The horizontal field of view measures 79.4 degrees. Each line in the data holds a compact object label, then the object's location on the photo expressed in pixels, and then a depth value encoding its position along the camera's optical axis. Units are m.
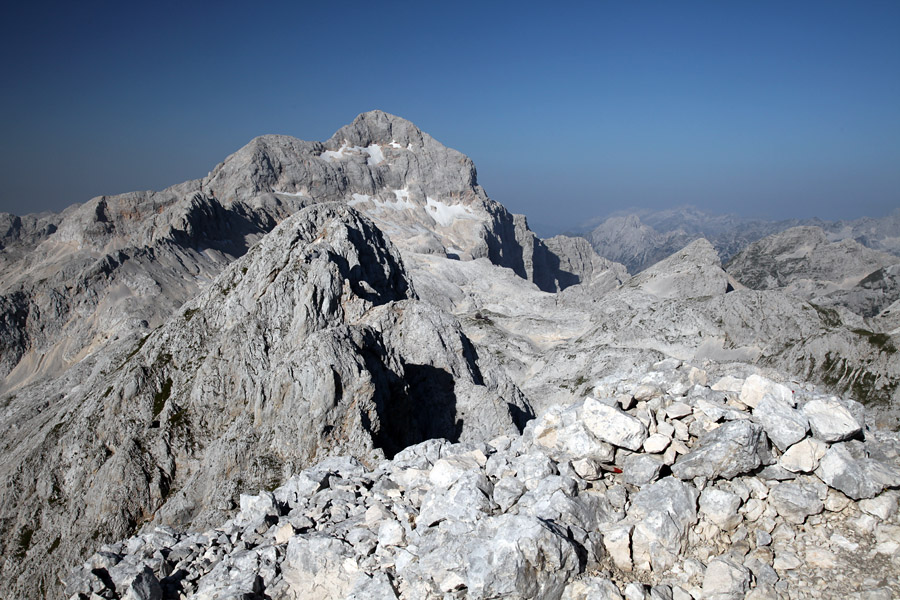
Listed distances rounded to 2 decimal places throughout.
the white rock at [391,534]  12.45
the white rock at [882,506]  10.59
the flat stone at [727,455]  11.77
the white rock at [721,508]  11.26
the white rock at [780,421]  11.97
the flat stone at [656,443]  12.67
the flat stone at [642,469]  12.35
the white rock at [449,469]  13.96
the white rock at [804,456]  11.57
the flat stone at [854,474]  10.84
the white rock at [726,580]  10.04
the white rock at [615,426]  12.90
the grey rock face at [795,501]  11.04
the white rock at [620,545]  10.98
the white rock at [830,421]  11.95
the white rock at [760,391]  13.23
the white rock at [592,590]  10.15
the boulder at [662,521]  10.95
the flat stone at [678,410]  13.38
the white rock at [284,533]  13.75
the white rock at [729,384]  14.68
